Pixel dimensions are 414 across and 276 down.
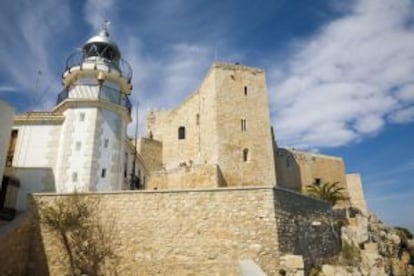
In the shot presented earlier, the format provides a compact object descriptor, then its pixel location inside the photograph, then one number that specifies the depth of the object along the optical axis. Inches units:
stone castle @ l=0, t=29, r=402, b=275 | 481.0
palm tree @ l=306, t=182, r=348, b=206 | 886.4
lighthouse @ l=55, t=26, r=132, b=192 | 620.4
